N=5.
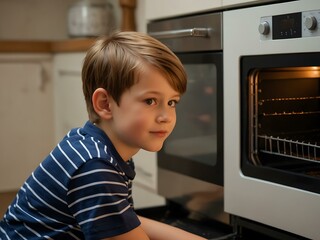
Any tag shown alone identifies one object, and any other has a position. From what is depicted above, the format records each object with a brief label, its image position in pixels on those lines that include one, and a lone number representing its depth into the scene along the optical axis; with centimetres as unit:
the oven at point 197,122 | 128
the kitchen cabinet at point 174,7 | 127
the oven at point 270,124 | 104
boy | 82
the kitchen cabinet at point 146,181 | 165
